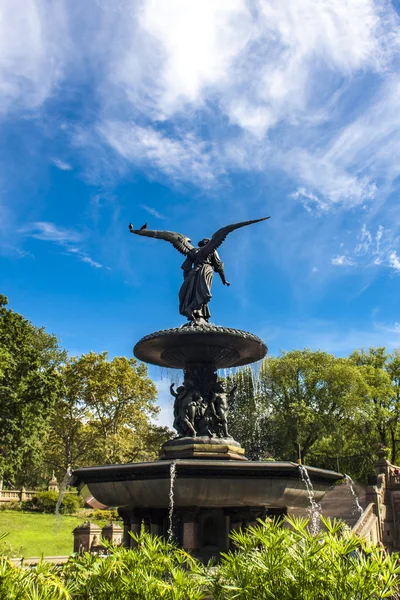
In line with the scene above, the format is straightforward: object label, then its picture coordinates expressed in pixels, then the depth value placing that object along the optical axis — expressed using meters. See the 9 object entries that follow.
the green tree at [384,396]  38.00
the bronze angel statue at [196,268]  12.56
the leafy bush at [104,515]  35.64
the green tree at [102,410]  43.31
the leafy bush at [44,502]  35.16
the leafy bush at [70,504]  35.81
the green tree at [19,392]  27.94
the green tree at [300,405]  36.84
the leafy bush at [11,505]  35.34
